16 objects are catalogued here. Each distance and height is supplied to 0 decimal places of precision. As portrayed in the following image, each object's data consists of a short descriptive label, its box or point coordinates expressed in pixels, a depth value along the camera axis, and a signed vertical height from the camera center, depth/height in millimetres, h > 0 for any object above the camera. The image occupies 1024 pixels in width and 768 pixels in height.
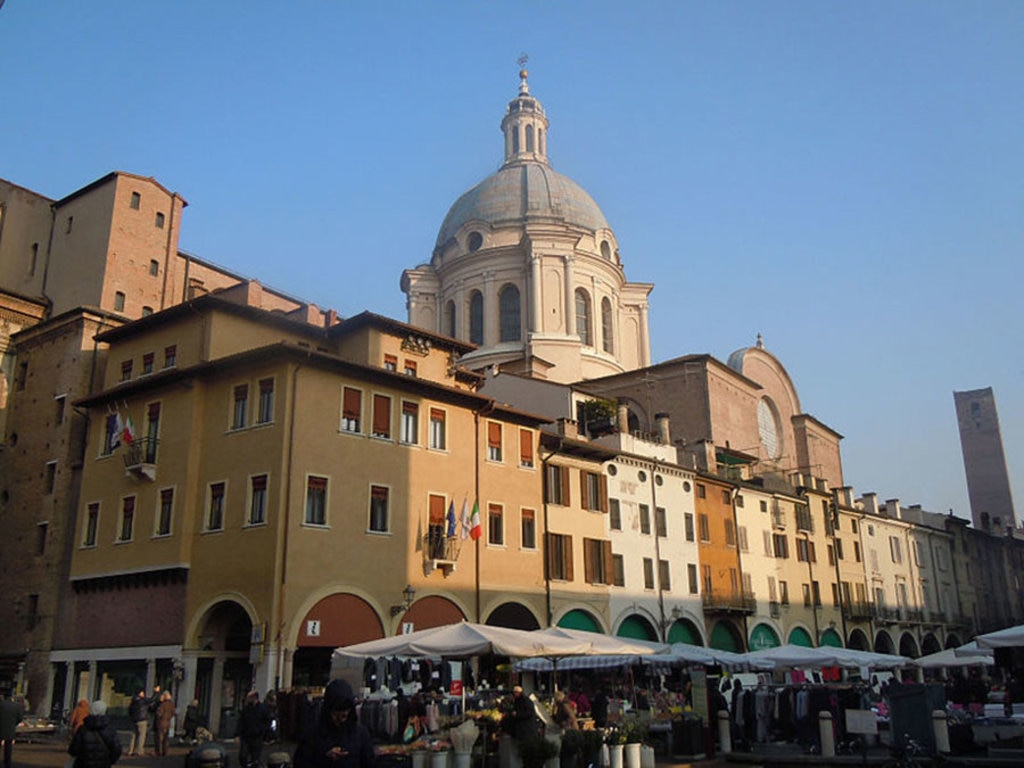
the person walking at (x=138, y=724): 22859 -394
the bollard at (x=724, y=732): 21266 -740
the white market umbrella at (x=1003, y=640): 20438 +1080
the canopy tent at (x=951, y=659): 27884 +986
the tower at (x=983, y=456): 94375 +22333
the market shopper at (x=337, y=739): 7410 -262
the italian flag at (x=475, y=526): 30206 +5181
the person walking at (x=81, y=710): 17672 -48
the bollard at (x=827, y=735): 19219 -752
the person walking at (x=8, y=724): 17031 -260
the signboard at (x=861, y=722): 17859 -482
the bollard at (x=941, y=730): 17328 -625
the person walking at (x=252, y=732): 18734 -504
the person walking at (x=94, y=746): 10758 -409
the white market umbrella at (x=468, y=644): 18812 +1081
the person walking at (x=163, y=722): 22375 -353
